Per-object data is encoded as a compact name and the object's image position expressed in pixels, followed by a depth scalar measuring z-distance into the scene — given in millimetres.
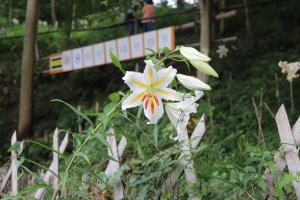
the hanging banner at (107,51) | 5320
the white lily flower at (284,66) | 4132
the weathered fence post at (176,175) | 1911
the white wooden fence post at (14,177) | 2199
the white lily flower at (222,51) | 5728
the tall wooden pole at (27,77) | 6184
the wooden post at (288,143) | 1796
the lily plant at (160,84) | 1351
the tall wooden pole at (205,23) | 5160
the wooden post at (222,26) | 7270
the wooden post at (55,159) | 2334
